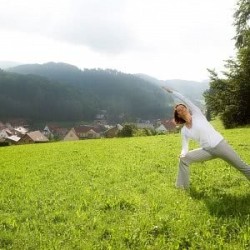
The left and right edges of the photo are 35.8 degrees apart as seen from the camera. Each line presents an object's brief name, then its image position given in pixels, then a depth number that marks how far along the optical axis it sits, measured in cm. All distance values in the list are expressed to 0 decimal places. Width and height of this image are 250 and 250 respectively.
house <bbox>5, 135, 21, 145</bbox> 12808
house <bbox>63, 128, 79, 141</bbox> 14525
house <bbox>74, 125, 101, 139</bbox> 16850
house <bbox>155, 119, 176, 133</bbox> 18675
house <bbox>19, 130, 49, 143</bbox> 11717
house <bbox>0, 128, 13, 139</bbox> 17438
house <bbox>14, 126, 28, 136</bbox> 18525
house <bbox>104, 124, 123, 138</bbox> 12781
